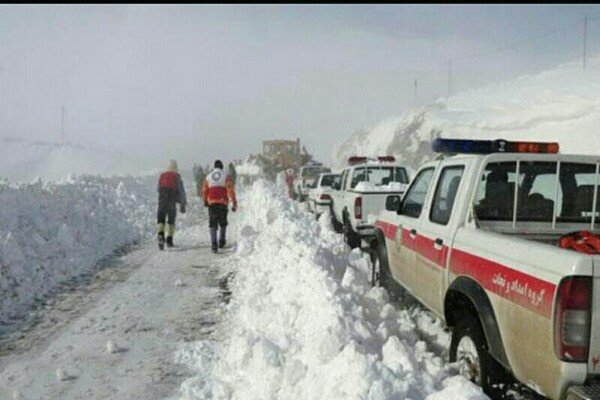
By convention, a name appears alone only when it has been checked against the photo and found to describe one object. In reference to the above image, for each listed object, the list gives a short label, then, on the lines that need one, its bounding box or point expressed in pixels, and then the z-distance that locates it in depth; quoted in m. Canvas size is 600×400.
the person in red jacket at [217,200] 11.72
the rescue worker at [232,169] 33.74
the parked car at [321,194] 17.52
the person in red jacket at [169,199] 12.05
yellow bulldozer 42.16
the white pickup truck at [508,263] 2.89
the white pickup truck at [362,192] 11.13
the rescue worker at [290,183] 29.22
